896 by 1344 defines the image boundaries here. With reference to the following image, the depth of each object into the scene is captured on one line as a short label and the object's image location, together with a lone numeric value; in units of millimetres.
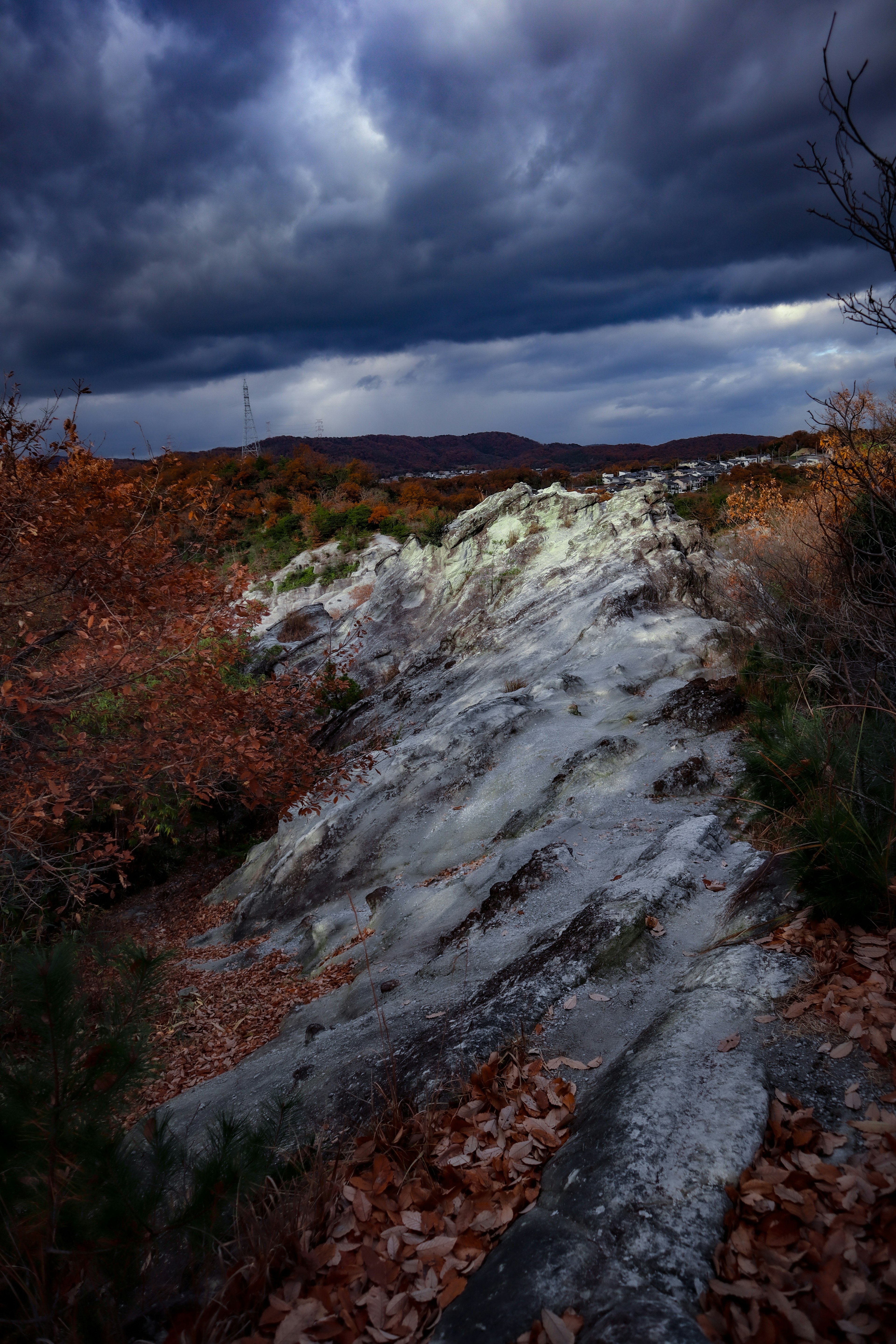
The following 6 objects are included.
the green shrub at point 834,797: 3236
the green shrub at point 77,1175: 1901
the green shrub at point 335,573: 27000
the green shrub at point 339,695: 16328
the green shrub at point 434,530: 21250
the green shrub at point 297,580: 27719
